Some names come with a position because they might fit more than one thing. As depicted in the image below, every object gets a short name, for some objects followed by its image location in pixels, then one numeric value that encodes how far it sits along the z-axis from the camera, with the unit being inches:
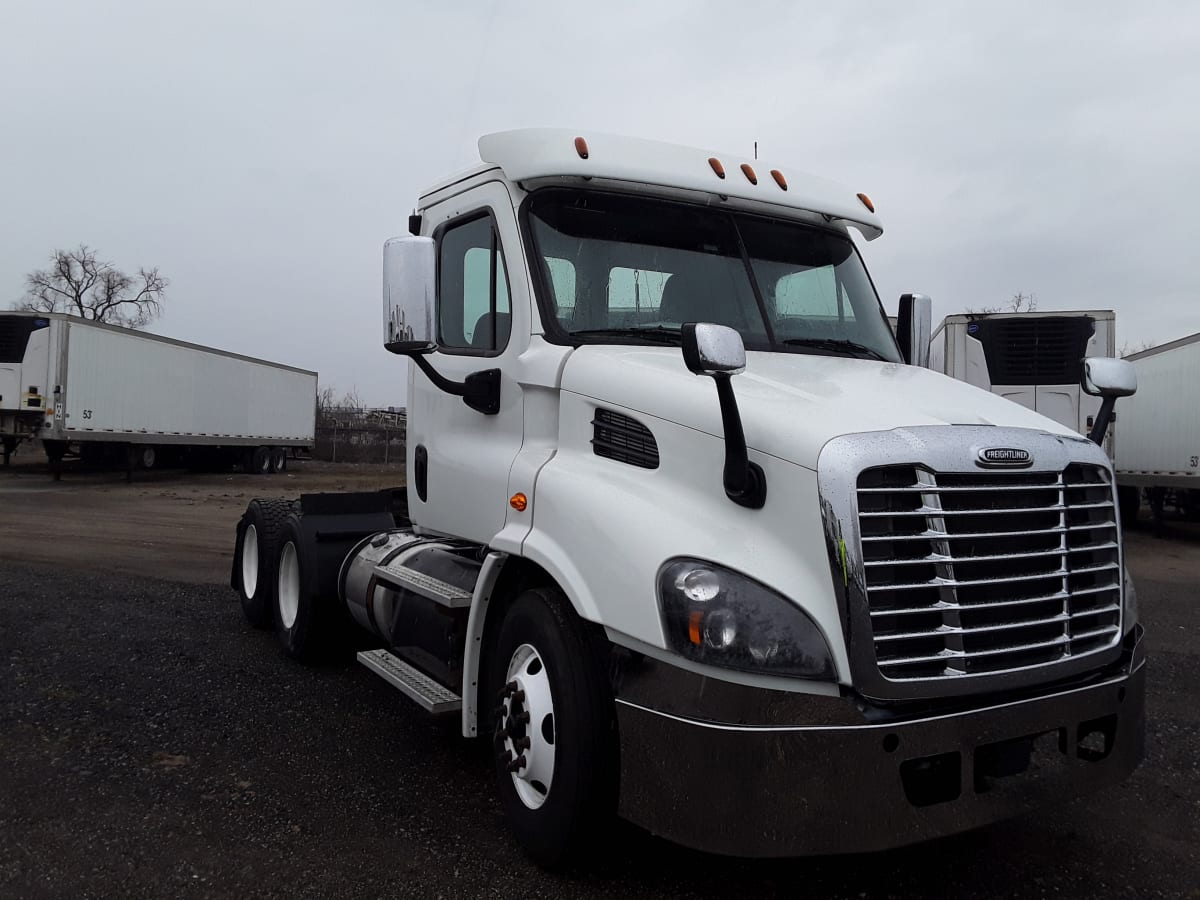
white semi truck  107.7
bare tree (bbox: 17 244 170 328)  2369.6
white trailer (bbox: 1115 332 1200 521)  601.6
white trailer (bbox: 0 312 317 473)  847.7
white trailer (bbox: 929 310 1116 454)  552.7
